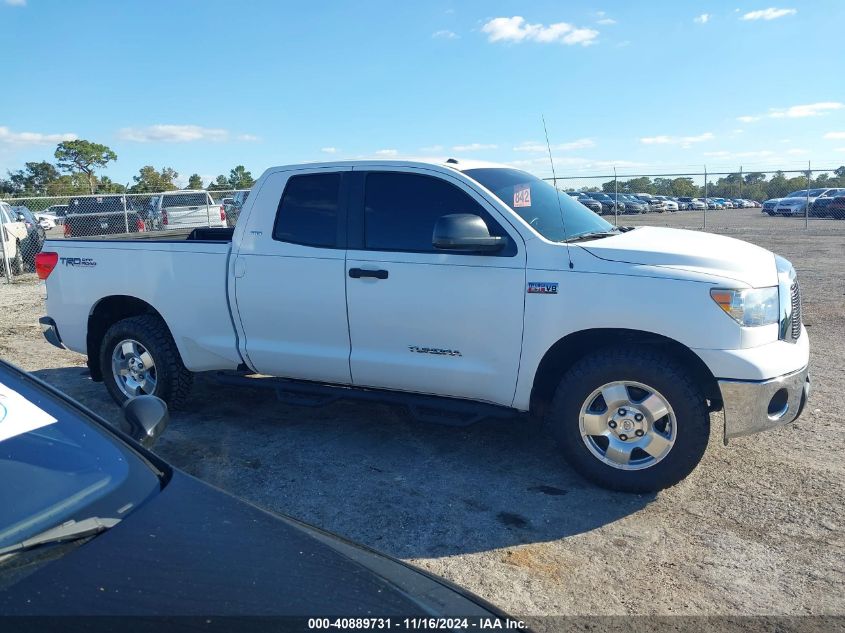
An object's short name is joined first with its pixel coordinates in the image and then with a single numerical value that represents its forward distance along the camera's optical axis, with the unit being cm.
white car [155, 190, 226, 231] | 1980
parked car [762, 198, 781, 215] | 3462
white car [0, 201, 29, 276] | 1506
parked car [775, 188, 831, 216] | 3338
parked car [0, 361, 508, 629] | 178
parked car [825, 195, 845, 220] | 2912
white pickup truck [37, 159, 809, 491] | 408
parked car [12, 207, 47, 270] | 1614
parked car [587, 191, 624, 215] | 3711
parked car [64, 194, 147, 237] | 1780
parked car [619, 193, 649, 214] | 4297
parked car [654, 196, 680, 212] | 4655
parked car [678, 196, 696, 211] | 5204
